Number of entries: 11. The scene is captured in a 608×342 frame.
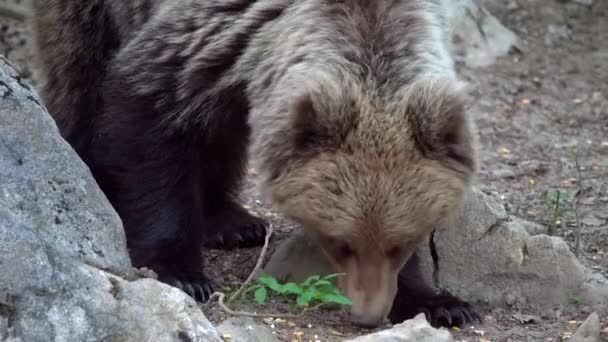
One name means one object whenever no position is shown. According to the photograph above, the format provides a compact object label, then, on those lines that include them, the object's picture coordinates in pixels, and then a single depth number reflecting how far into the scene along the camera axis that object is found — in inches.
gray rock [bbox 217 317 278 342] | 348.8
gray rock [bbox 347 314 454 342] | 327.0
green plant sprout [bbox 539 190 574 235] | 521.0
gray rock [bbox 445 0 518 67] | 792.9
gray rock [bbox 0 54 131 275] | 313.9
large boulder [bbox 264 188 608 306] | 443.2
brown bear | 377.1
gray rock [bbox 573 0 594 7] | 882.1
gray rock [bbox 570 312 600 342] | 372.5
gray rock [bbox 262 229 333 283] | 440.8
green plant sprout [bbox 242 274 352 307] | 369.4
